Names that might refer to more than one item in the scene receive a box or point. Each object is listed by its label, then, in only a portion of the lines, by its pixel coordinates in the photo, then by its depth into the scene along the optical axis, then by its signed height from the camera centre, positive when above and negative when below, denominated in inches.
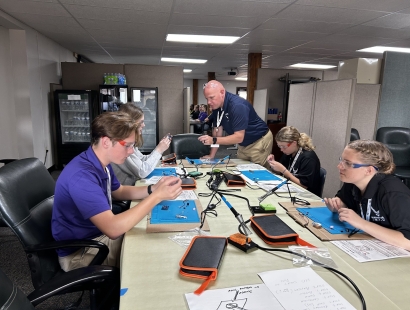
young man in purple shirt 46.8 -17.0
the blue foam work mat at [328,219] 50.5 -22.6
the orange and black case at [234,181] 76.9 -21.8
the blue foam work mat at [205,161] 104.6 -23.2
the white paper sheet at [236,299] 30.9 -22.6
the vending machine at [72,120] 198.4 -16.2
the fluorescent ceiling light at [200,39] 187.9 +43.5
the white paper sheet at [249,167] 98.1 -23.1
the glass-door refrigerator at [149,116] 222.5 -13.3
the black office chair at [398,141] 142.6 -18.3
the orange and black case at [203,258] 35.5 -21.5
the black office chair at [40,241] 40.9 -25.4
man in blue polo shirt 109.2 -9.5
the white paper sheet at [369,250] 41.8 -22.7
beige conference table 32.5 -22.9
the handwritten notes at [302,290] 31.5 -22.6
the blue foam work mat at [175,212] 52.6 -22.5
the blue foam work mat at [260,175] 83.4 -22.9
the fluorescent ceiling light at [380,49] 213.8 +44.8
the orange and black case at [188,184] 73.5 -22.1
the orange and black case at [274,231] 45.1 -21.6
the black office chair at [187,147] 123.2 -20.5
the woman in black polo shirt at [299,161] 88.2 -18.5
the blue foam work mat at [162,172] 87.8 -23.5
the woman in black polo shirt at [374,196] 45.2 -15.8
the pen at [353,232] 48.3 -22.4
